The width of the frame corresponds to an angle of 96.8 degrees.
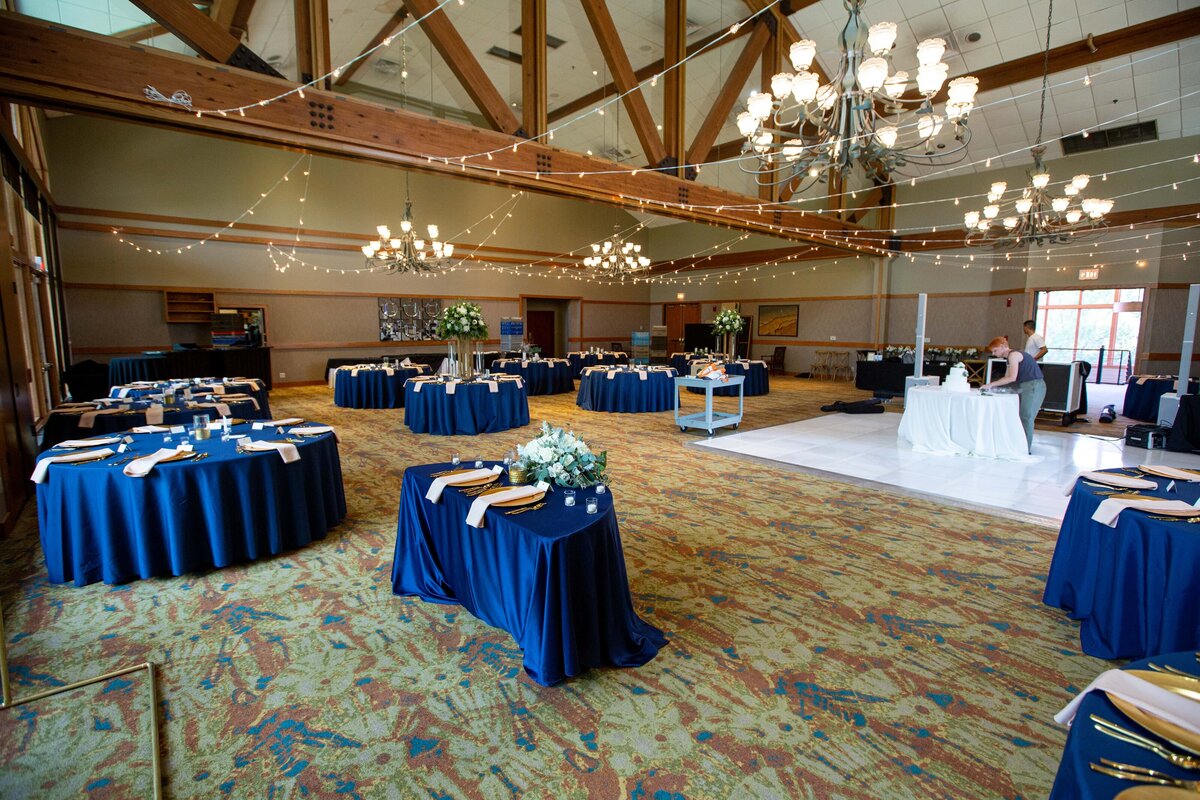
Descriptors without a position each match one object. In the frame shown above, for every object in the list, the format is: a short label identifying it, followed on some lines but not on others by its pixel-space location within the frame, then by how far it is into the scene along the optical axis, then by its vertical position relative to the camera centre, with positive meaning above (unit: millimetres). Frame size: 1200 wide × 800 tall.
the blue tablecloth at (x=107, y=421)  4781 -788
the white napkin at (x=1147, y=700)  1102 -784
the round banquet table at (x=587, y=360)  13922 -648
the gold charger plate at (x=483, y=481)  2775 -767
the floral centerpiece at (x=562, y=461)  2725 -652
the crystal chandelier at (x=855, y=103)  3779 +1805
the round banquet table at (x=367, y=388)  9750 -950
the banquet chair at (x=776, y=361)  16516 -805
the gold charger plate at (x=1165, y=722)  1032 -782
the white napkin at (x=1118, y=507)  2305 -764
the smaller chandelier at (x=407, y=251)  10258 +1720
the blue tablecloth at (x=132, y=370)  9102 -568
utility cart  7218 -1182
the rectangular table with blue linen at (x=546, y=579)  2168 -1099
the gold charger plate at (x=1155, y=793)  873 -752
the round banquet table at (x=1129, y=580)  2104 -1077
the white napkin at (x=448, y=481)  2744 -752
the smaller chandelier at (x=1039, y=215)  7160 +1738
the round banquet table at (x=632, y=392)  9578 -1016
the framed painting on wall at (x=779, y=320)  16578 +461
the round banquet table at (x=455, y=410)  7664 -1074
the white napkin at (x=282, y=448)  3451 -723
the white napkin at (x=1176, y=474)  2795 -746
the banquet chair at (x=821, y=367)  15609 -953
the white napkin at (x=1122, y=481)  2666 -753
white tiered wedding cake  6242 -546
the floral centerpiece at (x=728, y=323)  11398 +259
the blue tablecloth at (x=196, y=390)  6198 -648
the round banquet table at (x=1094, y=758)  938 -798
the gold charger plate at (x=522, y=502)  2479 -777
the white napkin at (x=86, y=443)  3590 -722
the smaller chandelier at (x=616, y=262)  13086 +1826
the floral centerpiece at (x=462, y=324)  7453 +162
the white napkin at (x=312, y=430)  3971 -711
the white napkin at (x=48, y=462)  3135 -740
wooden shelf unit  11164 +633
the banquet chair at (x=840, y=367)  15227 -937
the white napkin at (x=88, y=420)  4770 -744
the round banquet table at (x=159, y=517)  3111 -1087
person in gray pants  5766 -485
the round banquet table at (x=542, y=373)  11883 -856
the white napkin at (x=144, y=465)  3035 -740
